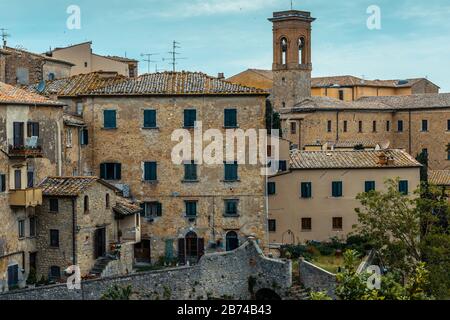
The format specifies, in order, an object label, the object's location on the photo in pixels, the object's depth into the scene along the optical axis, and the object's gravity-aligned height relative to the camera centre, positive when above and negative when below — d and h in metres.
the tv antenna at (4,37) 51.88 +6.58
